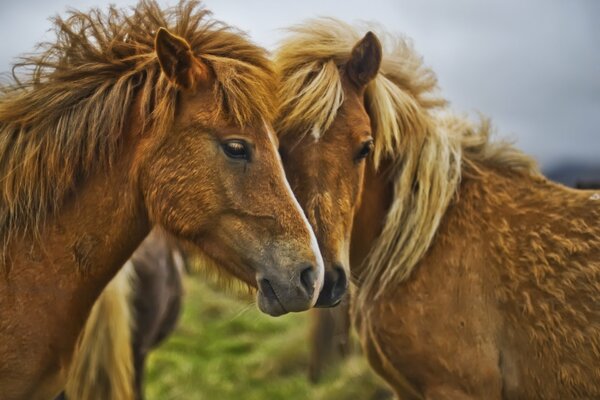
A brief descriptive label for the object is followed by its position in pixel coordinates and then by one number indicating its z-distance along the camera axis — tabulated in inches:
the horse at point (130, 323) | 211.6
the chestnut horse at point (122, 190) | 138.5
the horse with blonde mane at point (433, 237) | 167.5
